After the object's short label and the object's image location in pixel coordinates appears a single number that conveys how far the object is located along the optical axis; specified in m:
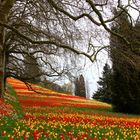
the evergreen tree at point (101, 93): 38.74
